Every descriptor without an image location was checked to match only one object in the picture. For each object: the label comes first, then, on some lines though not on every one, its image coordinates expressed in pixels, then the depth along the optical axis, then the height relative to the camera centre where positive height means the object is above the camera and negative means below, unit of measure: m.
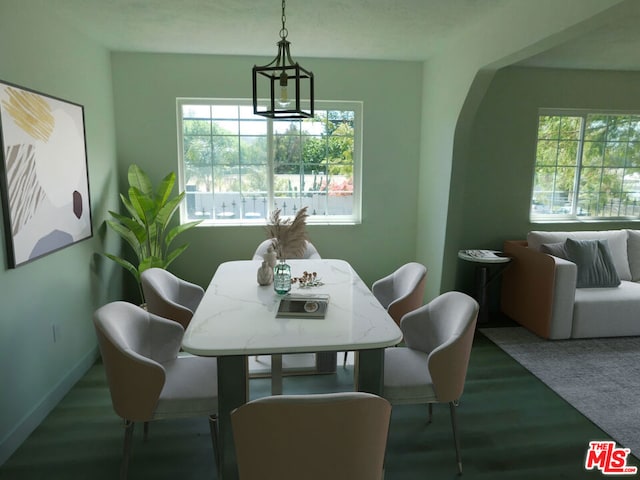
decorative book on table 2.15 -0.63
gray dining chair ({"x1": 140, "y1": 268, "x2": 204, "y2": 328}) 2.70 -0.76
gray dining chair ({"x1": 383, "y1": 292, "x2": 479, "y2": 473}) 2.10 -0.92
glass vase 2.50 -0.56
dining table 1.80 -0.66
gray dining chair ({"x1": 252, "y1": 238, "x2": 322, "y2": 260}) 3.85 -0.62
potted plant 3.78 -0.39
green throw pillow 4.11 -0.73
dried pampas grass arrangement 2.77 -0.35
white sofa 3.79 -1.00
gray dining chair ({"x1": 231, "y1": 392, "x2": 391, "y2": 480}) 1.37 -0.80
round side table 4.15 -0.83
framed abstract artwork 2.34 +0.01
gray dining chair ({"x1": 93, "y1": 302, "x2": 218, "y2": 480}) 1.92 -0.95
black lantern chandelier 2.00 +0.39
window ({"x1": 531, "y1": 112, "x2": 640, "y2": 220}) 4.69 +0.21
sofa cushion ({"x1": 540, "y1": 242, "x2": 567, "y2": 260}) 4.14 -0.60
